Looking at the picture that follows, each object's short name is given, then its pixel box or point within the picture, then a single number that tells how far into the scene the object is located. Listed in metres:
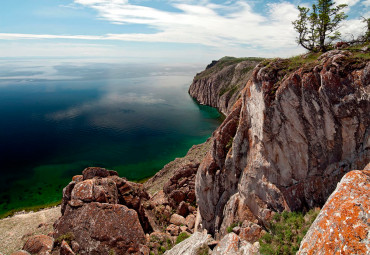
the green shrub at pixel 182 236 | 20.35
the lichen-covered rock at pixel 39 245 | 16.95
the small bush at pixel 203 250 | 11.92
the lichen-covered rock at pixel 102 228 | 17.94
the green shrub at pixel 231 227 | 14.98
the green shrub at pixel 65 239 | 17.77
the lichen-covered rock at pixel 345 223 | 5.83
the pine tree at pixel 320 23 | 17.23
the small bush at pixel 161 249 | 18.57
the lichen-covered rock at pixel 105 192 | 20.66
